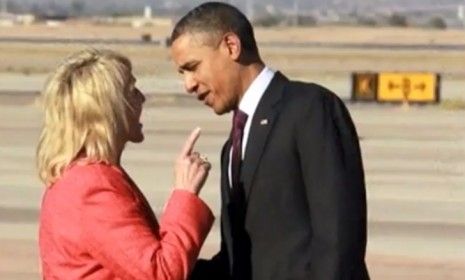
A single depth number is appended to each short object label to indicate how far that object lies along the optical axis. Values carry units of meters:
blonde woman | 7.54
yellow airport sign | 67.94
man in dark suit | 8.27
